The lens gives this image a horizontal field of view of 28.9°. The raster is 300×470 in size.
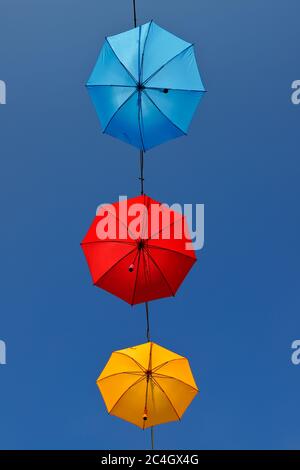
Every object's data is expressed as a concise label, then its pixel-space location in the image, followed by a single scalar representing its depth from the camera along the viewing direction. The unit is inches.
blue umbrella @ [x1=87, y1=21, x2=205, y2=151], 510.3
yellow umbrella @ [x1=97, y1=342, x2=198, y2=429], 555.8
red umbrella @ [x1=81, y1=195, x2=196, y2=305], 538.0
